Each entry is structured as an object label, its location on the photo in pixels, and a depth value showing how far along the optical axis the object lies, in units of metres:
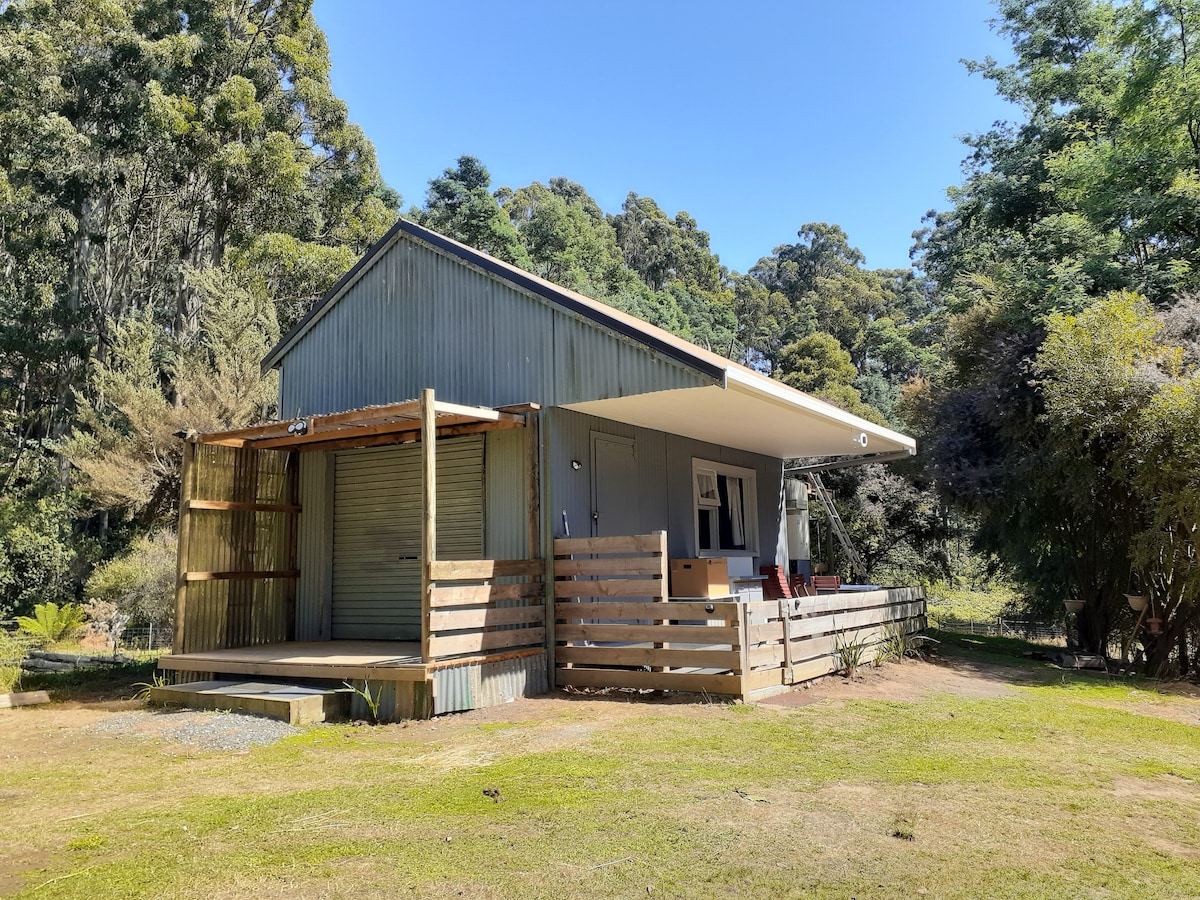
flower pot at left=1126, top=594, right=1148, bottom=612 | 9.38
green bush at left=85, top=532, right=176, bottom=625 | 13.43
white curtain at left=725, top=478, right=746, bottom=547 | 11.56
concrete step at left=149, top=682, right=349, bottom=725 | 6.16
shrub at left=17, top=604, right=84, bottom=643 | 11.80
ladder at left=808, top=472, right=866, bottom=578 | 14.64
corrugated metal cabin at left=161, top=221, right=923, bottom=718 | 6.79
